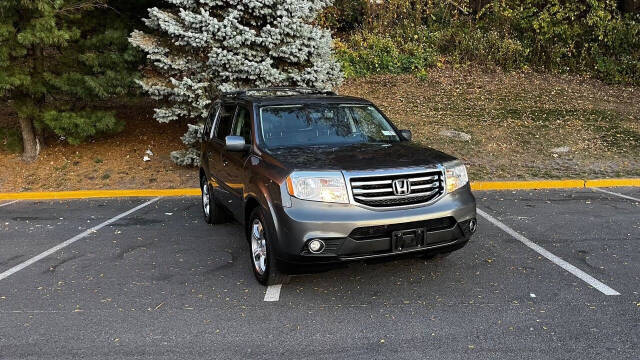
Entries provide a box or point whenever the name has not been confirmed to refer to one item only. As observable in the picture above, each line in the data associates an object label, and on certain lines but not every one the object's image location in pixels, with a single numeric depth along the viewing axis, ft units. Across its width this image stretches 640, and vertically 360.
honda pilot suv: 12.37
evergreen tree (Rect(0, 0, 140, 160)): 30.71
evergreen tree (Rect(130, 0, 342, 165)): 29.12
